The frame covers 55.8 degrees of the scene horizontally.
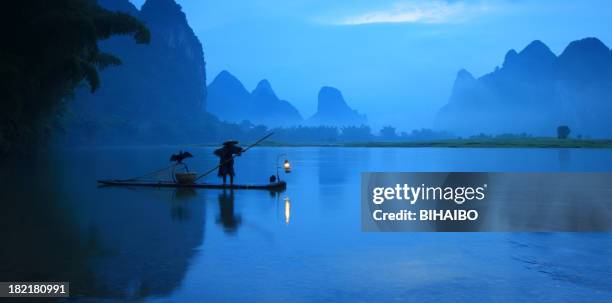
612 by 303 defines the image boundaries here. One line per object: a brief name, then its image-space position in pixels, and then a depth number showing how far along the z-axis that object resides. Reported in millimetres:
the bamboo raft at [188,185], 20156
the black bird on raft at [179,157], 20766
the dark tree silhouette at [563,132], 162875
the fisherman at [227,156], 20281
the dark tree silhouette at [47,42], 21078
